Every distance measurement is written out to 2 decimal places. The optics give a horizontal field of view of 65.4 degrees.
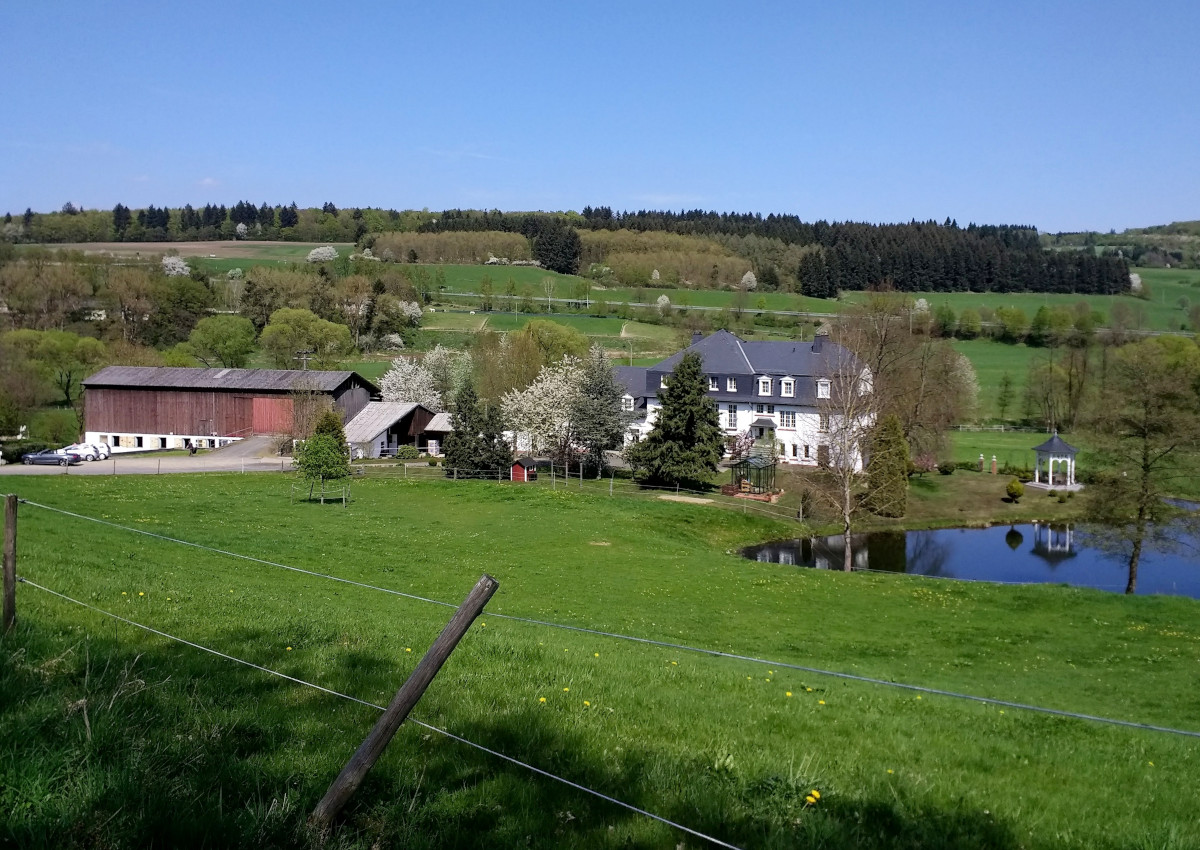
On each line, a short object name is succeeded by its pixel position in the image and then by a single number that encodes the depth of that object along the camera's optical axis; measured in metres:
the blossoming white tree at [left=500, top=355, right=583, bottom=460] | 58.50
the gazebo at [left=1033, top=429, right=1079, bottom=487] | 58.68
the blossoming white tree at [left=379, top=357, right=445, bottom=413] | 75.38
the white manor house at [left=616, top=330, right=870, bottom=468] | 65.19
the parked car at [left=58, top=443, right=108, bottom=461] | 55.28
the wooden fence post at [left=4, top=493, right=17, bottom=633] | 8.51
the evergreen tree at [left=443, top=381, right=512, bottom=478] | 52.22
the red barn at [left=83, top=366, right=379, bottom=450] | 67.12
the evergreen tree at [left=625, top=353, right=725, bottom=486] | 50.97
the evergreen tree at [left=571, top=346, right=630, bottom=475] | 55.88
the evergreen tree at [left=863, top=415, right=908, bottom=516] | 47.56
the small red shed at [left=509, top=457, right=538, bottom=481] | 52.94
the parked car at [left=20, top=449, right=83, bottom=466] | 53.50
